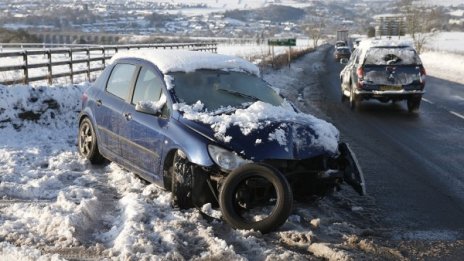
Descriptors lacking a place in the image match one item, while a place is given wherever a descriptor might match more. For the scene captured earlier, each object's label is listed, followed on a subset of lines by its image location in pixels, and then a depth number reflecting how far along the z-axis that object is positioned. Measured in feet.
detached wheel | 15.66
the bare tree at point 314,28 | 371.64
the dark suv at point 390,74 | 45.55
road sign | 114.95
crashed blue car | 16.38
